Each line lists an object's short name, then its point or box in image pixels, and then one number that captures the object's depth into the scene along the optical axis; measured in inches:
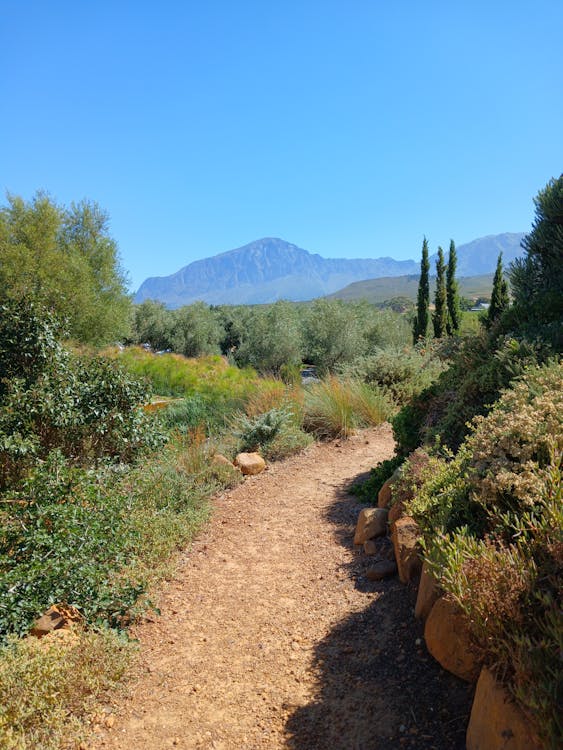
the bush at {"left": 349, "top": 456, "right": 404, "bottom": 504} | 203.5
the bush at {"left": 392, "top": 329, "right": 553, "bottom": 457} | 154.6
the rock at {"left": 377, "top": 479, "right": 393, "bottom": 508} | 179.6
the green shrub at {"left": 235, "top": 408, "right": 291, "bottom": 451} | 284.4
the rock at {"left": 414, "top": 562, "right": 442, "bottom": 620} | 106.5
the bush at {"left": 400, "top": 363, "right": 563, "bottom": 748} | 65.2
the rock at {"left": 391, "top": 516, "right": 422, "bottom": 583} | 131.1
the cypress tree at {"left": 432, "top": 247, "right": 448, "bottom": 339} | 1160.2
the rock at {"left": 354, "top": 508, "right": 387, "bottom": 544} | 166.8
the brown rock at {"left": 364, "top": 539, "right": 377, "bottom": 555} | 158.6
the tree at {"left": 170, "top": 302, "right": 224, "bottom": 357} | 1079.6
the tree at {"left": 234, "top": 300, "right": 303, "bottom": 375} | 742.5
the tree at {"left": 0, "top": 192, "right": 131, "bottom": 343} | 694.5
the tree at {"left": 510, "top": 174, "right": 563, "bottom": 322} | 175.2
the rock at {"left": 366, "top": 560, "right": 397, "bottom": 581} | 142.9
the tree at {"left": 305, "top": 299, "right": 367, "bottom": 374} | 660.1
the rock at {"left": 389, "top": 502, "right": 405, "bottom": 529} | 154.4
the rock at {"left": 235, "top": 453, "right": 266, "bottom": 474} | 255.8
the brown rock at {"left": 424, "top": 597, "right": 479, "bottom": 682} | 88.7
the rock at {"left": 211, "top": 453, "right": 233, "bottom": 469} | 248.5
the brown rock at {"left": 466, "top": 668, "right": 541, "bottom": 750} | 63.9
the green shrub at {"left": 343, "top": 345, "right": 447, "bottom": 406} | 355.6
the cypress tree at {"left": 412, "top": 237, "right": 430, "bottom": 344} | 1083.1
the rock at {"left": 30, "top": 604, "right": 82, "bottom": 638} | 122.6
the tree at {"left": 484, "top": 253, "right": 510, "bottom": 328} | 960.1
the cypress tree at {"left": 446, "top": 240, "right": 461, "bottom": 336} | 1224.2
